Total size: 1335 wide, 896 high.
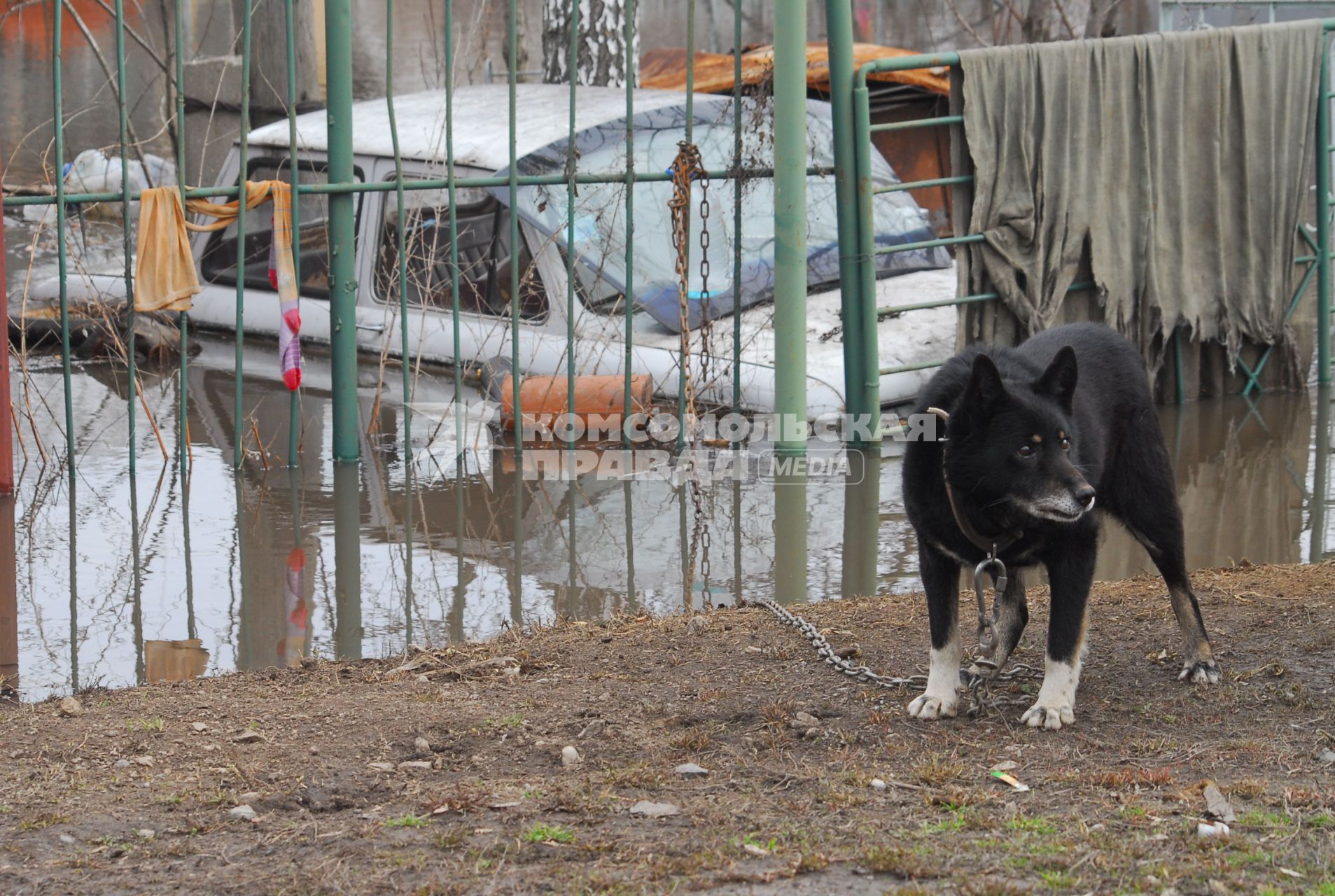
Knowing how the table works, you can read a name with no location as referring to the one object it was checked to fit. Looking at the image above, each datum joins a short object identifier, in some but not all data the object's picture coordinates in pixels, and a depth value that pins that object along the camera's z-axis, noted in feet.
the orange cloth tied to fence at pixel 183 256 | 49.32
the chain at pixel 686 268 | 36.35
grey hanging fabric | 58.90
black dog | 25.59
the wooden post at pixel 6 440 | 45.55
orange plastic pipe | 55.31
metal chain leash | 28.02
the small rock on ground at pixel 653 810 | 21.97
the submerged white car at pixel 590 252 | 58.59
